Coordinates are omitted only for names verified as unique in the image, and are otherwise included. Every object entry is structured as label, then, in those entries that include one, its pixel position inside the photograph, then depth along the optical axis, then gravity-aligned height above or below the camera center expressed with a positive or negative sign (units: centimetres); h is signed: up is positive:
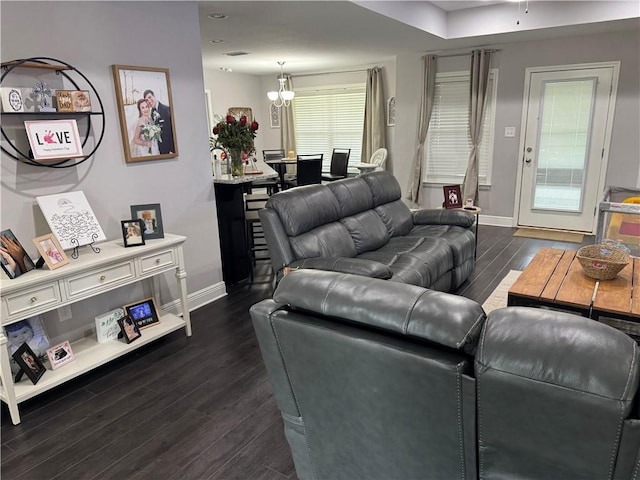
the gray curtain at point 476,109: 582 +26
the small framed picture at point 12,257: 225 -58
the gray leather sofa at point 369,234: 303 -80
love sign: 246 +2
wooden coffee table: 238 -94
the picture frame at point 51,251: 236 -58
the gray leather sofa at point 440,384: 100 -65
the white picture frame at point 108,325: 283 -117
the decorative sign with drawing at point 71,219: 254 -45
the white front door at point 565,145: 534 -23
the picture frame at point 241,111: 842 +47
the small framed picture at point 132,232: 281 -58
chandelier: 735 +66
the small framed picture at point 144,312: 298 -115
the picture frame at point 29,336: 245 -108
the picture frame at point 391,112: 743 +32
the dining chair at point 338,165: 702 -50
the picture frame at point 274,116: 891 +37
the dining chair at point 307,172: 543 -47
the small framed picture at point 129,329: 282 -119
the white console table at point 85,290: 222 -81
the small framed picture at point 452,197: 460 -69
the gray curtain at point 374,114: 743 +29
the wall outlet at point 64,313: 272 -104
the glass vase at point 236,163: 412 -25
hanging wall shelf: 240 +15
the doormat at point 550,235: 545 -135
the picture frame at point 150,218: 296 -52
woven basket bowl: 264 -80
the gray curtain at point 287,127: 859 +15
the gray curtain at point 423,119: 623 +16
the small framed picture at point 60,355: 250 -119
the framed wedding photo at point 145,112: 298 +18
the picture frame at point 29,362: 233 -114
